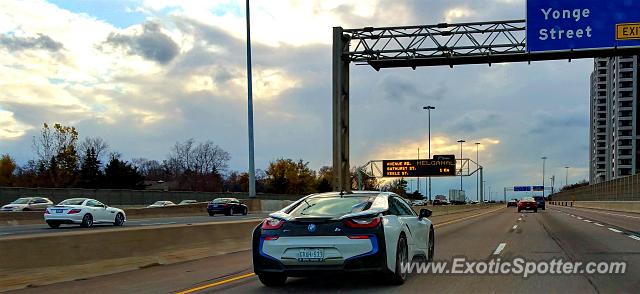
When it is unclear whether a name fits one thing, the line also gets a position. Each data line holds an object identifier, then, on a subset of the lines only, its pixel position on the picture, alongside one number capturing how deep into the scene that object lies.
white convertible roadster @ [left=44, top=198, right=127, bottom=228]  26.14
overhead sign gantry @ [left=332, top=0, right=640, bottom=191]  22.77
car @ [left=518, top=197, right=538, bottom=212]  57.09
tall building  152.57
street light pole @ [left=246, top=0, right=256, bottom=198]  35.52
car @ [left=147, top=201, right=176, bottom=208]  52.53
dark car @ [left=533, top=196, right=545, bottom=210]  71.21
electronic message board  70.81
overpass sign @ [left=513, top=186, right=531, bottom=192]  164.88
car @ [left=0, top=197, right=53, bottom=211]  36.41
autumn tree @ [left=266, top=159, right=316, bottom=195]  122.75
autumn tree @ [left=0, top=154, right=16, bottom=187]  89.88
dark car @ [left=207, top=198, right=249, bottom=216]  43.41
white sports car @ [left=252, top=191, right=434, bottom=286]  8.37
